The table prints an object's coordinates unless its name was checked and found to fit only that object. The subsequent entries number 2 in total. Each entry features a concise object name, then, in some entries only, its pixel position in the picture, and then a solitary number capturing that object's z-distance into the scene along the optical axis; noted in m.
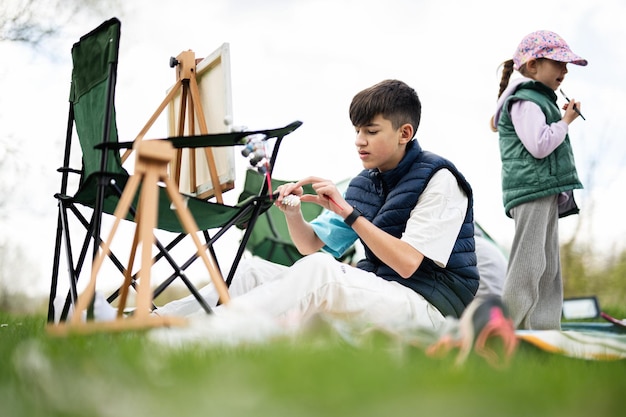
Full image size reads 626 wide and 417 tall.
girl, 5.65
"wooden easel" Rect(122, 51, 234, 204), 5.37
